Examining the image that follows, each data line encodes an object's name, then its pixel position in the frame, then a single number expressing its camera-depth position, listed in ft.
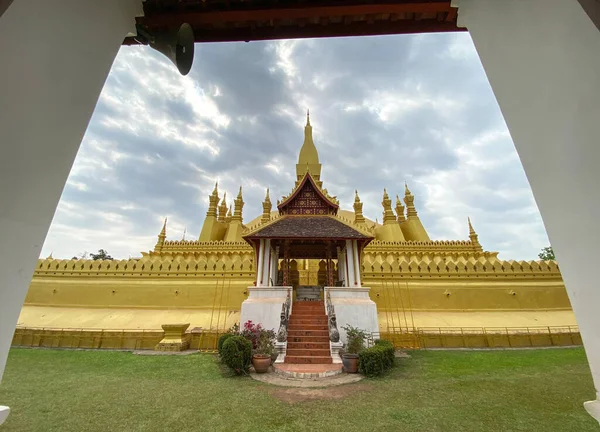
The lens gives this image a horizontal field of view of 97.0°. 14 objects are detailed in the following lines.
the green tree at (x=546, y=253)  113.37
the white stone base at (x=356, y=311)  33.06
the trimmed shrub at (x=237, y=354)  24.47
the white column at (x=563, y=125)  5.00
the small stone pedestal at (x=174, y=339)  34.22
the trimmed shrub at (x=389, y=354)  25.52
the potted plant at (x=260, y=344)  25.02
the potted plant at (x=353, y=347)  25.05
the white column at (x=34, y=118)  4.86
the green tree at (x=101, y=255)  175.32
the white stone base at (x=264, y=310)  33.01
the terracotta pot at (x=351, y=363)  25.02
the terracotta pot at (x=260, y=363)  24.94
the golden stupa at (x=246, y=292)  41.55
